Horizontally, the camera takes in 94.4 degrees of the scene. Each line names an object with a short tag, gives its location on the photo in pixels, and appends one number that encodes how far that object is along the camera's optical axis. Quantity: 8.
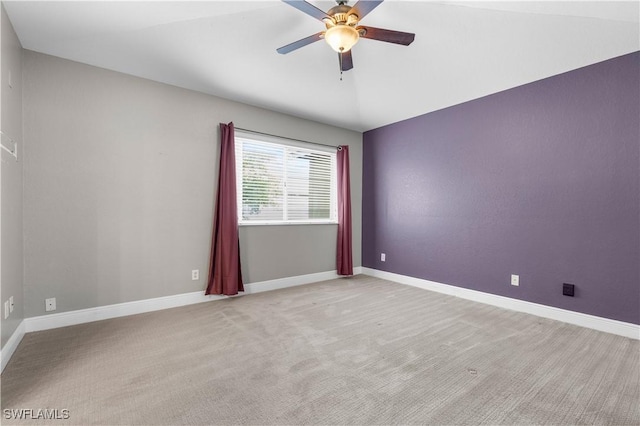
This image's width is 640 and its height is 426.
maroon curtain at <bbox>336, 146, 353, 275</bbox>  4.84
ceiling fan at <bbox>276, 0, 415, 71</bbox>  1.87
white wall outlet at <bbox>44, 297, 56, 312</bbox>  2.71
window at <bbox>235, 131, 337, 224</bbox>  4.00
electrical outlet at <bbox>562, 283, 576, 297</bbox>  2.99
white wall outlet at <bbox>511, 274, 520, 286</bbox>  3.39
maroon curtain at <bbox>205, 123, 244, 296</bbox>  3.59
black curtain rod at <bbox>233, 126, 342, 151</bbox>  3.89
